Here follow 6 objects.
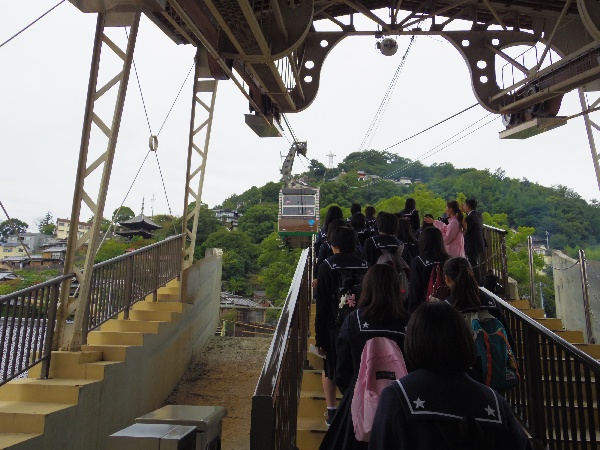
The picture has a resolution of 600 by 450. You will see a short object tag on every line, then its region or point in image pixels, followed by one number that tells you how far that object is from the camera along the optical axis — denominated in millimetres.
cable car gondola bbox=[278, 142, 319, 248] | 26469
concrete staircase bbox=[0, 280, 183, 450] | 4273
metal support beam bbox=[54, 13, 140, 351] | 5289
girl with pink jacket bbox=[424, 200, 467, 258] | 5832
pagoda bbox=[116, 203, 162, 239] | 26859
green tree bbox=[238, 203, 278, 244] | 49656
